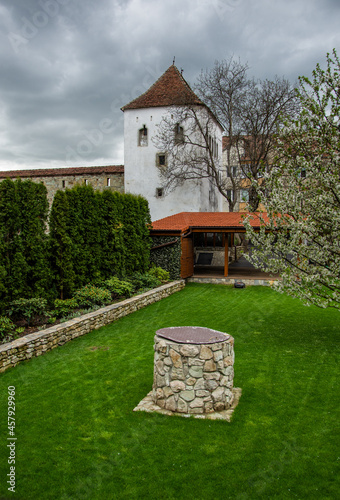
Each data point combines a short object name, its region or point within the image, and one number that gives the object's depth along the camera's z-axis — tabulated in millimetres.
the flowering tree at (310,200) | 7684
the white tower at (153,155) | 27578
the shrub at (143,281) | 14866
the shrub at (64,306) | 10062
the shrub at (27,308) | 8898
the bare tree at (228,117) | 25797
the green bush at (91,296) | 11078
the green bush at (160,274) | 16719
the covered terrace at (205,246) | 17531
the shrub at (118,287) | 12723
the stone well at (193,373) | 5316
